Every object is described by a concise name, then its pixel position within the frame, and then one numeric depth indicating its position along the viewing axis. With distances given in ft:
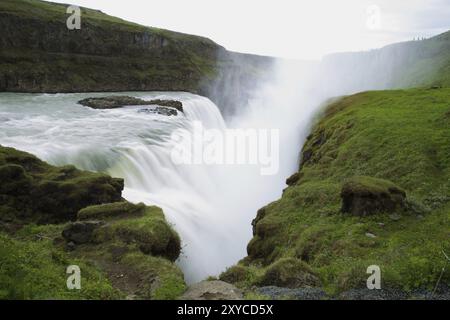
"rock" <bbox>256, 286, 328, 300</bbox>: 38.38
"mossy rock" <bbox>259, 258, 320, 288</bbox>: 42.93
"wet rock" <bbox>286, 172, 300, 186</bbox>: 105.50
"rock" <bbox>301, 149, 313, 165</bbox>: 139.46
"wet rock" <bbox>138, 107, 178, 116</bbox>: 196.34
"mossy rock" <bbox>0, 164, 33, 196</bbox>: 66.74
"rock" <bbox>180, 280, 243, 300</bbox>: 36.76
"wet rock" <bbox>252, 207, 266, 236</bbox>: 89.20
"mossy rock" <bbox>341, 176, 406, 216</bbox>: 65.16
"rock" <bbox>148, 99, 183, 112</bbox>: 216.29
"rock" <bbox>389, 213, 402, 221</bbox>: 62.95
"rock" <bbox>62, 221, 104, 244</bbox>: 53.83
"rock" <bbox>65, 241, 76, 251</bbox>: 52.07
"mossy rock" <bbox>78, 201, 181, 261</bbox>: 53.72
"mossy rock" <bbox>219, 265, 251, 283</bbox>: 47.85
